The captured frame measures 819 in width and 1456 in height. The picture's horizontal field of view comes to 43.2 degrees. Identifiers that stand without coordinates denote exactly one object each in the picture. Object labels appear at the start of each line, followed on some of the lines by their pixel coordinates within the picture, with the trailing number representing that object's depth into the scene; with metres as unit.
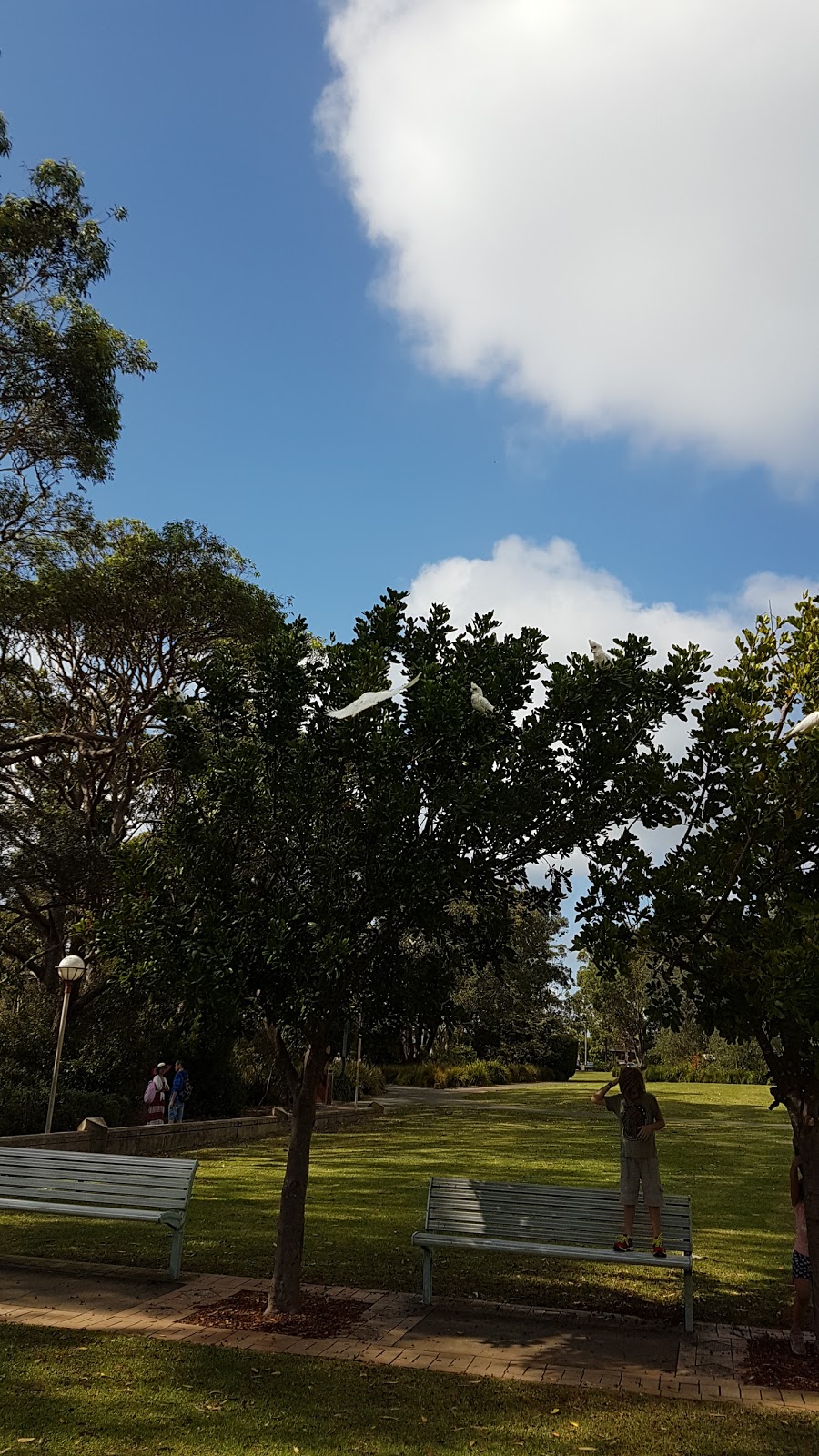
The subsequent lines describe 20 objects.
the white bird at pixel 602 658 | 7.72
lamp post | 16.86
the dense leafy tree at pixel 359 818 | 7.25
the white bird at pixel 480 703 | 7.32
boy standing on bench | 7.64
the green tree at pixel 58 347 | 17.59
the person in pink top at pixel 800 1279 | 7.07
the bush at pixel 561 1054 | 51.69
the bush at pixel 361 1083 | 28.47
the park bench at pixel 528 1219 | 7.64
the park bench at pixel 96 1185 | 8.47
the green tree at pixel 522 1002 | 46.69
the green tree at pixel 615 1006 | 62.66
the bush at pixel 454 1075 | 40.50
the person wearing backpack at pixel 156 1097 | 18.72
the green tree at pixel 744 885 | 6.50
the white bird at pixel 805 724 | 6.53
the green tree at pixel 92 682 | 22.03
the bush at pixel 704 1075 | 54.12
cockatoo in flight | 6.86
